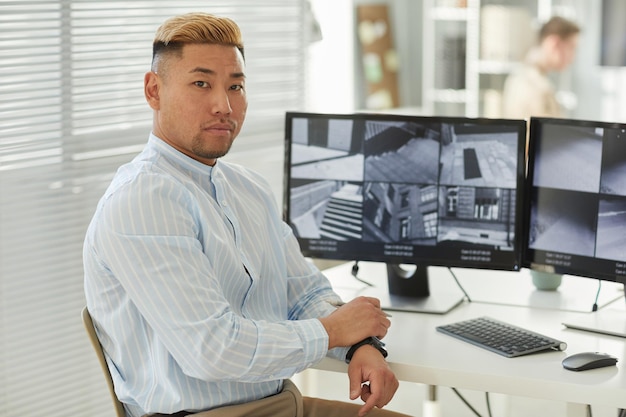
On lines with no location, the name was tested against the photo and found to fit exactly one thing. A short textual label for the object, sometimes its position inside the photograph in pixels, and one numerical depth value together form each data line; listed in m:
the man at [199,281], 1.71
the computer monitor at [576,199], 2.18
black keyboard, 2.01
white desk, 1.84
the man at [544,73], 5.23
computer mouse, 1.90
